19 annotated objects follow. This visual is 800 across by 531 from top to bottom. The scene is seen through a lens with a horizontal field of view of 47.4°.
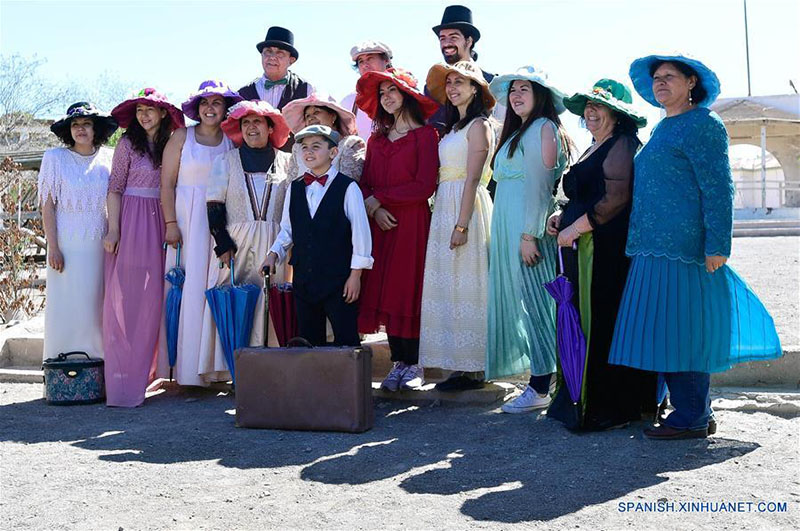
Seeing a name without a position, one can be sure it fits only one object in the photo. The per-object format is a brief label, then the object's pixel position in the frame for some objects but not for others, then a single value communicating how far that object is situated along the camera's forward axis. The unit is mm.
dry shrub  9992
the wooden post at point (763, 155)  25820
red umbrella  6023
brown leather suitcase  5035
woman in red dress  5781
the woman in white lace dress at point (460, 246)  5656
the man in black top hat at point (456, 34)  6730
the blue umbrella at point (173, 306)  6344
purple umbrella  4926
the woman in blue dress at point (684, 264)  4527
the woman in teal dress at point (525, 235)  5379
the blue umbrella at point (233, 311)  6086
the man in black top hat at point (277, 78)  7062
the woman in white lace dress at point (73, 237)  6461
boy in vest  5539
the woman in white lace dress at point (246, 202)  6148
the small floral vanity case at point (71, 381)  6180
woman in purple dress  6336
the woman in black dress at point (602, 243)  4906
